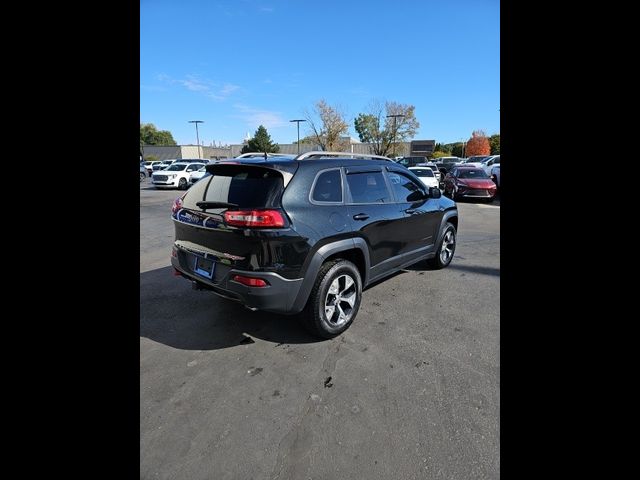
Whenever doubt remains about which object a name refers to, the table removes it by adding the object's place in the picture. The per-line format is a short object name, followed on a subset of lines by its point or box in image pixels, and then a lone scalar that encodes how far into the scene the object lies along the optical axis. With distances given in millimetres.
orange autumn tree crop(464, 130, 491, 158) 57469
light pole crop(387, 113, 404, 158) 48688
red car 15055
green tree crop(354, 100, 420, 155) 49188
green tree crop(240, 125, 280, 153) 61231
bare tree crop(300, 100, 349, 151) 49656
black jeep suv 2957
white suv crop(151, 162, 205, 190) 22156
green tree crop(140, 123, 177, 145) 88312
